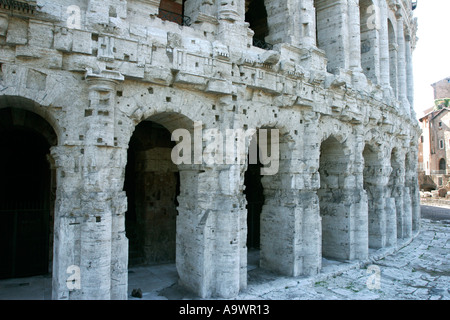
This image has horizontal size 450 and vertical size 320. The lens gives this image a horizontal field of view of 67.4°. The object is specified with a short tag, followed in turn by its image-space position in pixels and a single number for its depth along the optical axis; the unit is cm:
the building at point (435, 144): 3594
